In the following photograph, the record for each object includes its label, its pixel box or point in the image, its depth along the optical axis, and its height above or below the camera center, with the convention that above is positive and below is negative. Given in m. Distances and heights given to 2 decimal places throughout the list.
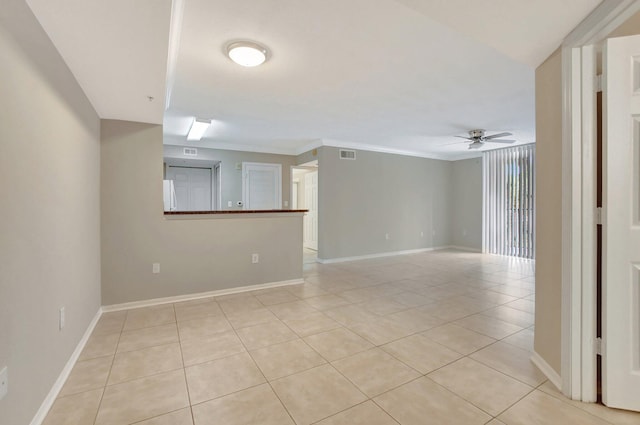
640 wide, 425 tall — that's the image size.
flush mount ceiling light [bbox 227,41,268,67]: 2.31 +1.32
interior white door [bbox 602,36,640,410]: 1.56 -0.06
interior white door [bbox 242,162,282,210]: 6.40 +0.59
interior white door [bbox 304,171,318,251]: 7.61 +0.06
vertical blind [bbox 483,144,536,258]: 6.28 +0.23
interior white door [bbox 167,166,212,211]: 6.96 +0.64
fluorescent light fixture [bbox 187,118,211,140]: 4.43 +1.39
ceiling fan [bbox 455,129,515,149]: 4.95 +1.27
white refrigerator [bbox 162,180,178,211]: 3.94 +0.22
